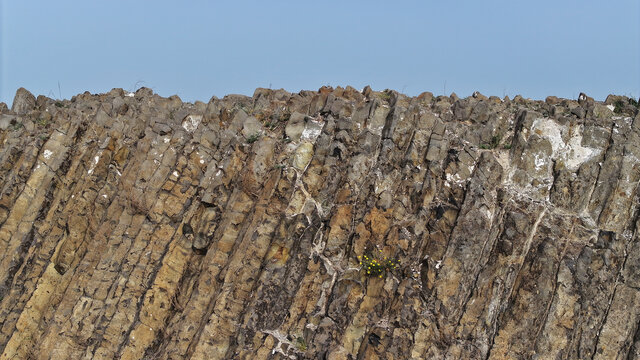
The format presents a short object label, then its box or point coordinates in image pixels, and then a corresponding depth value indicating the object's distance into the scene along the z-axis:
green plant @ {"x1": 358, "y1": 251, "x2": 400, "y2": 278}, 15.34
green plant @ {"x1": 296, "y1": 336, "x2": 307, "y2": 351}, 14.75
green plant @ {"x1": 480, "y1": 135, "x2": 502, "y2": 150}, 17.47
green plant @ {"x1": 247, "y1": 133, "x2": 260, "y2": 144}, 18.45
